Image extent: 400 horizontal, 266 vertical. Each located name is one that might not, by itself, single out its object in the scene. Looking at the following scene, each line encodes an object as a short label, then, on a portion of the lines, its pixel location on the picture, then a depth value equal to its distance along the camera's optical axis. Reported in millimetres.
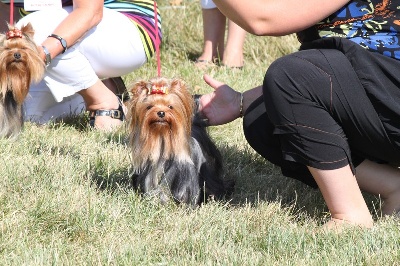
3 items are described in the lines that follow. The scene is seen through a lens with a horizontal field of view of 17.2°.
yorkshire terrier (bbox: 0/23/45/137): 6692
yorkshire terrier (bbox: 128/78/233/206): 5250
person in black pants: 4940
